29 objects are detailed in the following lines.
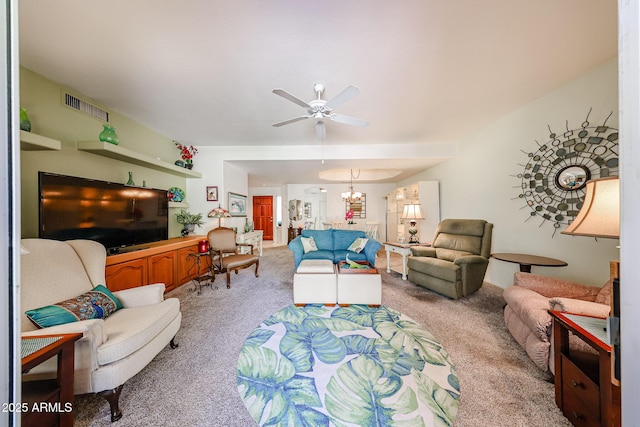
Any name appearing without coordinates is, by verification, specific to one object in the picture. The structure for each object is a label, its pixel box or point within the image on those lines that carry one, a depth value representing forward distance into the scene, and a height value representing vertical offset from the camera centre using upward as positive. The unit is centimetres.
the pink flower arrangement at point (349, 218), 653 -15
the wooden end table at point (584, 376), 99 -87
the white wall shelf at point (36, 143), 173 +63
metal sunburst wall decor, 215 +48
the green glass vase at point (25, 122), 178 +81
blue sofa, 354 -59
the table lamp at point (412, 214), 391 -2
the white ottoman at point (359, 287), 258 -92
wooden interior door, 826 +4
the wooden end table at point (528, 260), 219 -53
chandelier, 671 +57
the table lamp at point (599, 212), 110 +0
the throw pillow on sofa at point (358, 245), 360 -54
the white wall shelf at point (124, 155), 237 +77
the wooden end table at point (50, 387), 96 -86
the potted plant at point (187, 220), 394 -10
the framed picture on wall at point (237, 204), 462 +23
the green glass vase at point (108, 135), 245 +94
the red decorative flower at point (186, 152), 405 +122
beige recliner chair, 273 -68
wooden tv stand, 236 -65
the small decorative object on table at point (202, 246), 362 -54
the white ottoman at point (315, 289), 265 -95
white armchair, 120 -74
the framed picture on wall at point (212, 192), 430 +46
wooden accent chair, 337 -65
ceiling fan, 188 +107
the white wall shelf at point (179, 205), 362 +18
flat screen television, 190 +4
